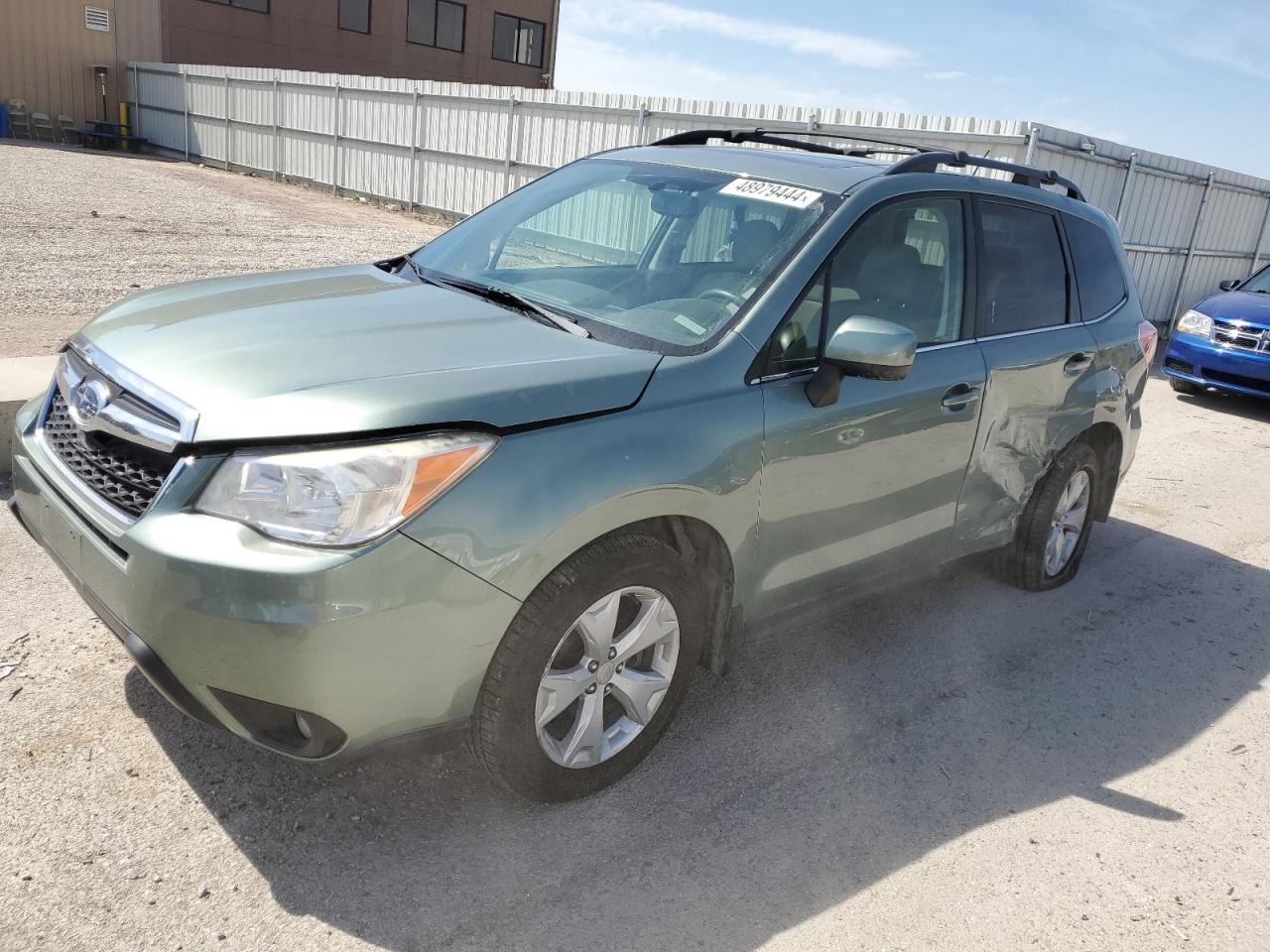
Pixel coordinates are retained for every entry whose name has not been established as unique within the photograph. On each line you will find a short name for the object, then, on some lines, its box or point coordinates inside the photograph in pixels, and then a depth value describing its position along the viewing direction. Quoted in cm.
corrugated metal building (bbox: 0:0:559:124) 2744
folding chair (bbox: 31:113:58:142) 2743
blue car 976
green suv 232
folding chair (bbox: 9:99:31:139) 2720
